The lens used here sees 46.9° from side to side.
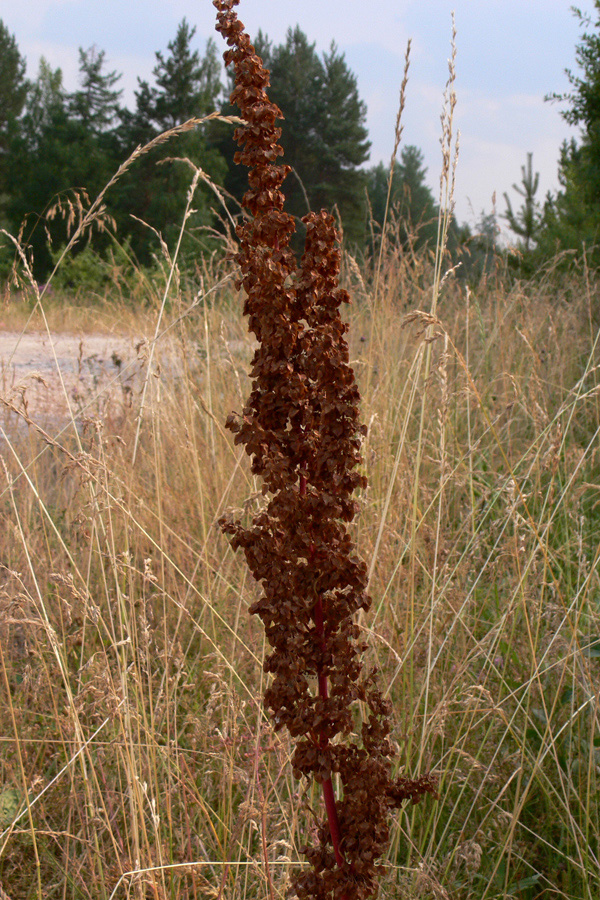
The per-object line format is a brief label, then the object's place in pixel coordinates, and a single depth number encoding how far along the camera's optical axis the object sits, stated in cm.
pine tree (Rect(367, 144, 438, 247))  4328
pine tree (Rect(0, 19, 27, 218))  3522
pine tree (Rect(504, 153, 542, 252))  1298
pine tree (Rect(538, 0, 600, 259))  909
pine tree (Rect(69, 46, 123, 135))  3219
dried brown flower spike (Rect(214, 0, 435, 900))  91
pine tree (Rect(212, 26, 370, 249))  3428
